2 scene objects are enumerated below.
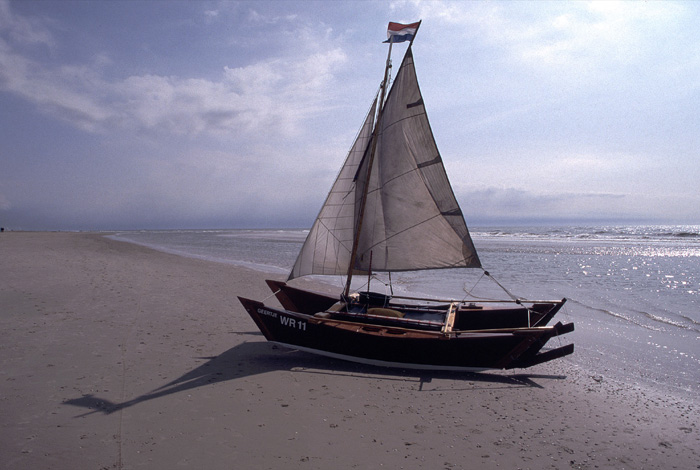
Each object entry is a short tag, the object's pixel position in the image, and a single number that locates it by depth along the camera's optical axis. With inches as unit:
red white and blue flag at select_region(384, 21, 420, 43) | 438.6
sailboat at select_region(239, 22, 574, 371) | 398.3
